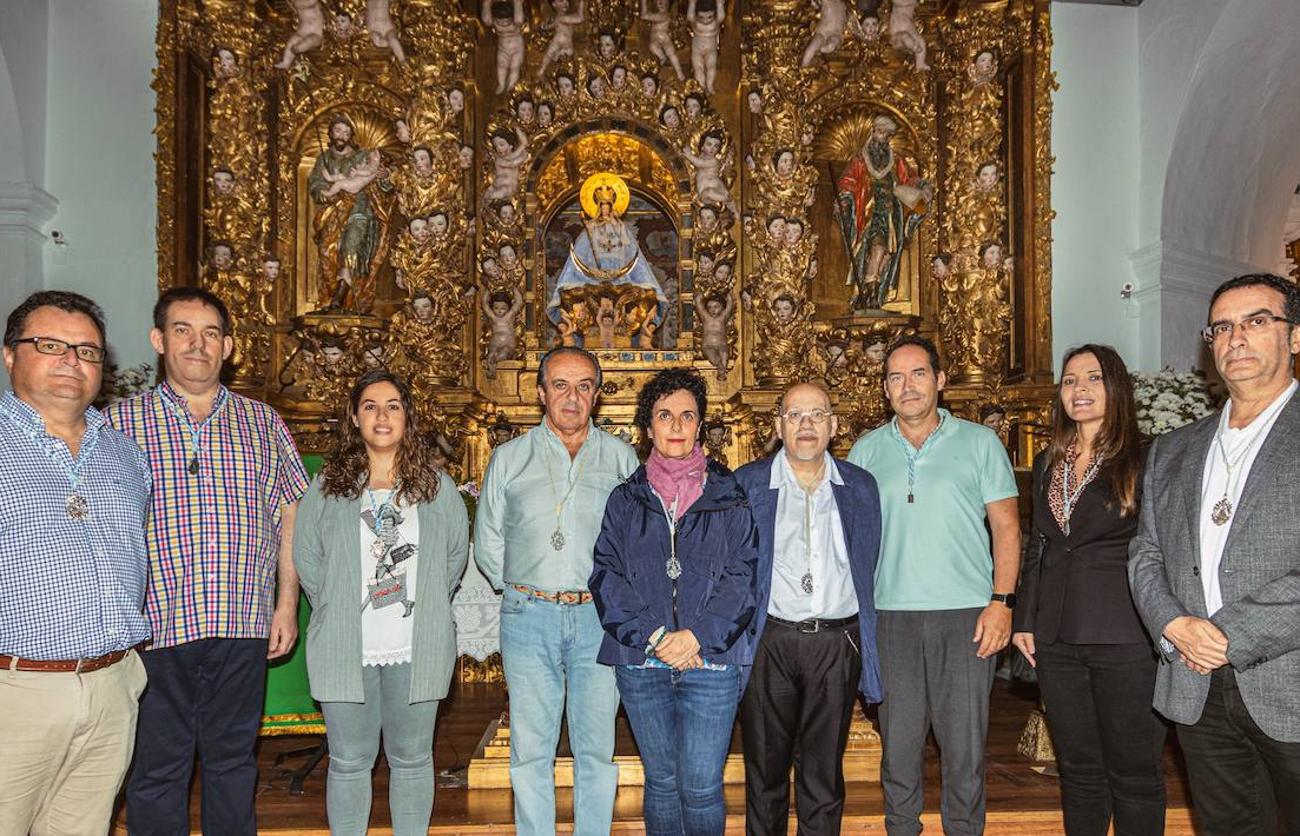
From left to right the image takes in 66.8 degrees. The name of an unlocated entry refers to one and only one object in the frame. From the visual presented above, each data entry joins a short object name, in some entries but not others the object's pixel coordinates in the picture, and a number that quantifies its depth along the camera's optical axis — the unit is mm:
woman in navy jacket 2840
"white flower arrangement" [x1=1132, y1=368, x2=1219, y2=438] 5672
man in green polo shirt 3039
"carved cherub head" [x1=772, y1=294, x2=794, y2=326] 7133
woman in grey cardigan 2930
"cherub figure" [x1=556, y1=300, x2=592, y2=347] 7512
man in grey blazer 2377
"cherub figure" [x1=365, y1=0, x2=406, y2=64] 7133
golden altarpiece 7020
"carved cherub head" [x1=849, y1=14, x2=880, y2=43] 7316
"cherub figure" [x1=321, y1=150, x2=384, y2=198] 7309
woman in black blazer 2818
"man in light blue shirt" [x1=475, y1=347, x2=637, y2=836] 3068
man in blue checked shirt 2348
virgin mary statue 7582
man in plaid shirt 2834
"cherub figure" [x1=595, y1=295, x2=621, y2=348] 7457
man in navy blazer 2928
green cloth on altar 4121
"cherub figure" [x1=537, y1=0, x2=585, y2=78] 7281
